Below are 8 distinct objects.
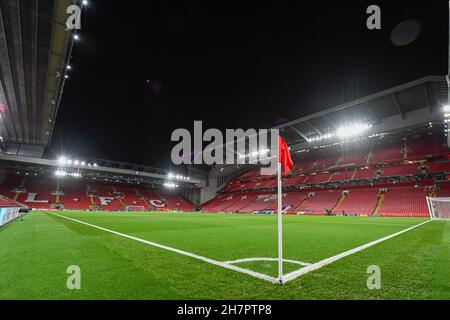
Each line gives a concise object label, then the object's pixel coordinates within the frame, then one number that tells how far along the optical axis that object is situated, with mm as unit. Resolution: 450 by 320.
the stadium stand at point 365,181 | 29859
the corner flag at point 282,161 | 3377
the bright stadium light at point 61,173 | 45212
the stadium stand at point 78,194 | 42906
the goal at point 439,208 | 20888
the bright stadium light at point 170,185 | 63694
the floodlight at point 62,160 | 42688
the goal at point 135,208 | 49462
